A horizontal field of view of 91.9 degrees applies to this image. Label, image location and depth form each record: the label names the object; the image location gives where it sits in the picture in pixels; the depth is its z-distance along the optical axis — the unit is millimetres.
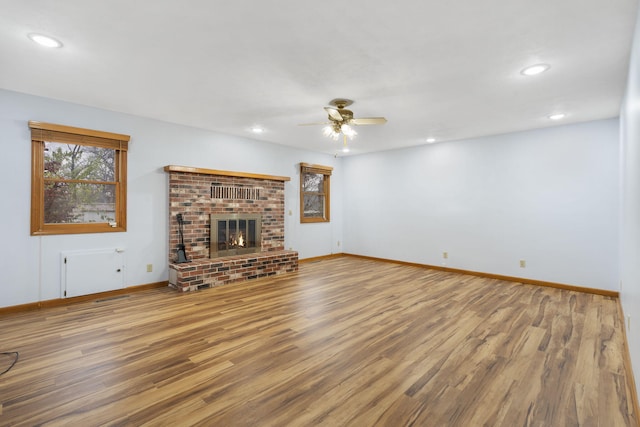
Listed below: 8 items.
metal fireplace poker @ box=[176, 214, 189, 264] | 4734
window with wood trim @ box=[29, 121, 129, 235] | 3691
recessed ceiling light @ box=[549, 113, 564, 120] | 4212
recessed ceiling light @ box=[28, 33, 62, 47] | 2350
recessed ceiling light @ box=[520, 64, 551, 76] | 2777
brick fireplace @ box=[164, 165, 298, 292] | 4727
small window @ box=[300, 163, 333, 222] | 6847
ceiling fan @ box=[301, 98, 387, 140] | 3652
